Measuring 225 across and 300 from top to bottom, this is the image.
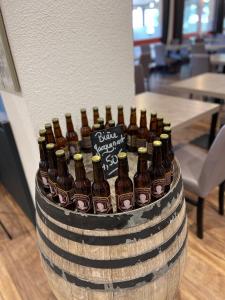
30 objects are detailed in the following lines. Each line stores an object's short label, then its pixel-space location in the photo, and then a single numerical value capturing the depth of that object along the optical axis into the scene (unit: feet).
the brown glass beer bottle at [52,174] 3.00
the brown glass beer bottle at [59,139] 3.75
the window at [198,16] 27.49
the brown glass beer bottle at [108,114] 4.21
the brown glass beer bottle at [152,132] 3.85
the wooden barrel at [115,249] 2.51
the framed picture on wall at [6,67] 3.41
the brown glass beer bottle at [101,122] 3.69
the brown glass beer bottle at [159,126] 3.72
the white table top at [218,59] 12.05
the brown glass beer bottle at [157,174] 2.87
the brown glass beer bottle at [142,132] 3.98
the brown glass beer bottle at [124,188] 2.65
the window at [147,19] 24.11
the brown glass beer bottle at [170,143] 3.18
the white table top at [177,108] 6.06
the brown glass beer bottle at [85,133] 4.11
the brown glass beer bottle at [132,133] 4.05
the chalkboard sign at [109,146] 3.11
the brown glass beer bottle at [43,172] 3.30
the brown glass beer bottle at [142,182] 2.71
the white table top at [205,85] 7.75
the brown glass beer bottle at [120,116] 4.10
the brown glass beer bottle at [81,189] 2.69
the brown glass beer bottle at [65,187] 2.83
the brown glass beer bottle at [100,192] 2.59
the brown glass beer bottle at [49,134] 3.52
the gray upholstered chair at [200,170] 4.63
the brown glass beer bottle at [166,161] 3.02
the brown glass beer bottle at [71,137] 3.97
